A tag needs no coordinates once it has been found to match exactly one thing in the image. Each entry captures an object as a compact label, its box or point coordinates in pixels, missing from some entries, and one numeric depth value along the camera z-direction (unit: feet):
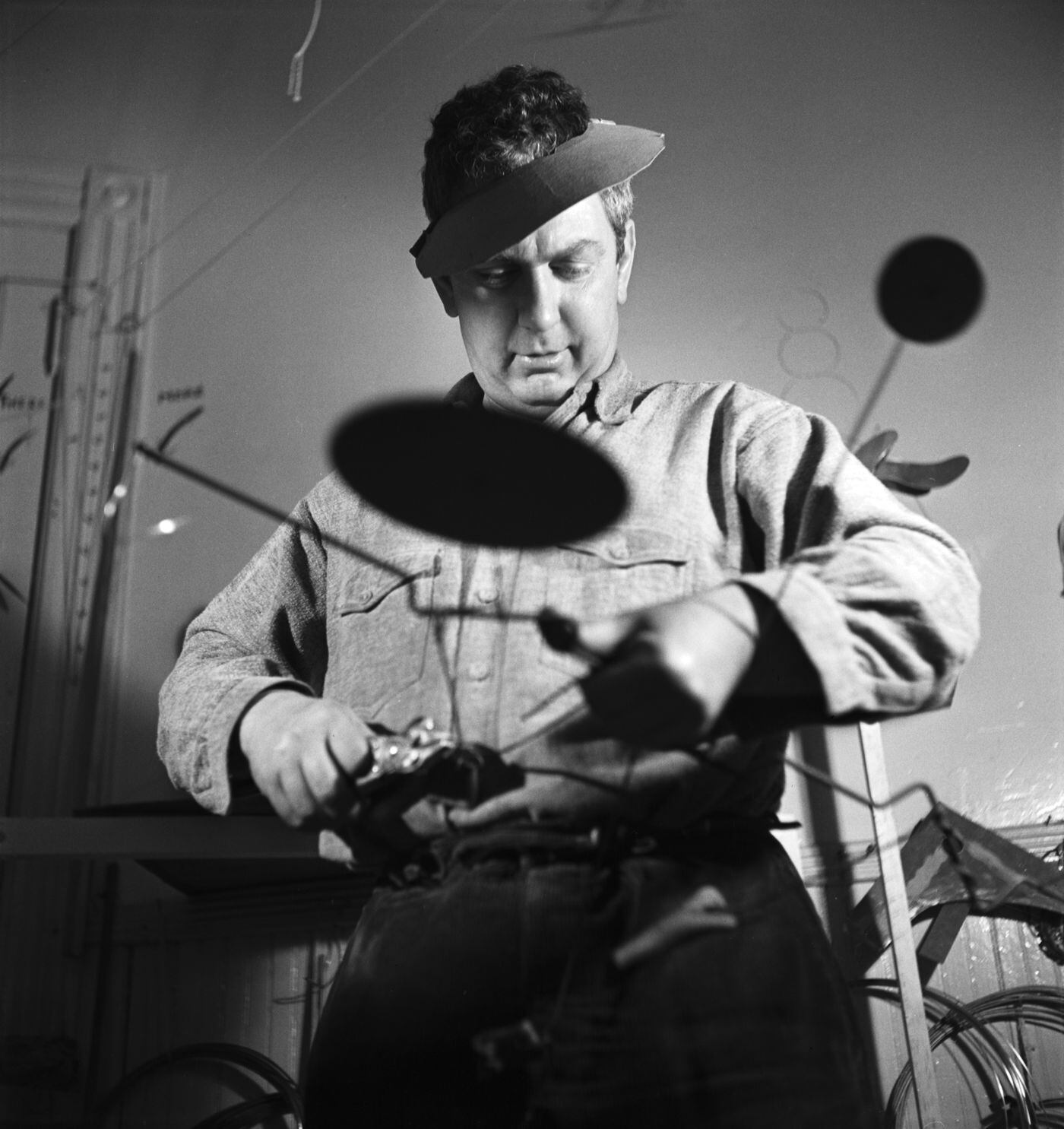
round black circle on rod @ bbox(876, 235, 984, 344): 2.96
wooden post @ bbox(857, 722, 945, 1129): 2.61
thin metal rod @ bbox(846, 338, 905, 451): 2.92
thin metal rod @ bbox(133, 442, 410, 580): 2.80
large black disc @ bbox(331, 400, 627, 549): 2.65
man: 2.24
